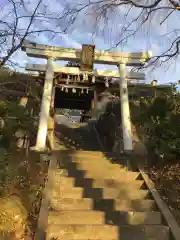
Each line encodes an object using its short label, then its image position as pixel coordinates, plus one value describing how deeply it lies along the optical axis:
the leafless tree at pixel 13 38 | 3.89
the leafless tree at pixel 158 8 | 3.93
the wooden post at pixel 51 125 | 7.40
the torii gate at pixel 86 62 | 6.63
